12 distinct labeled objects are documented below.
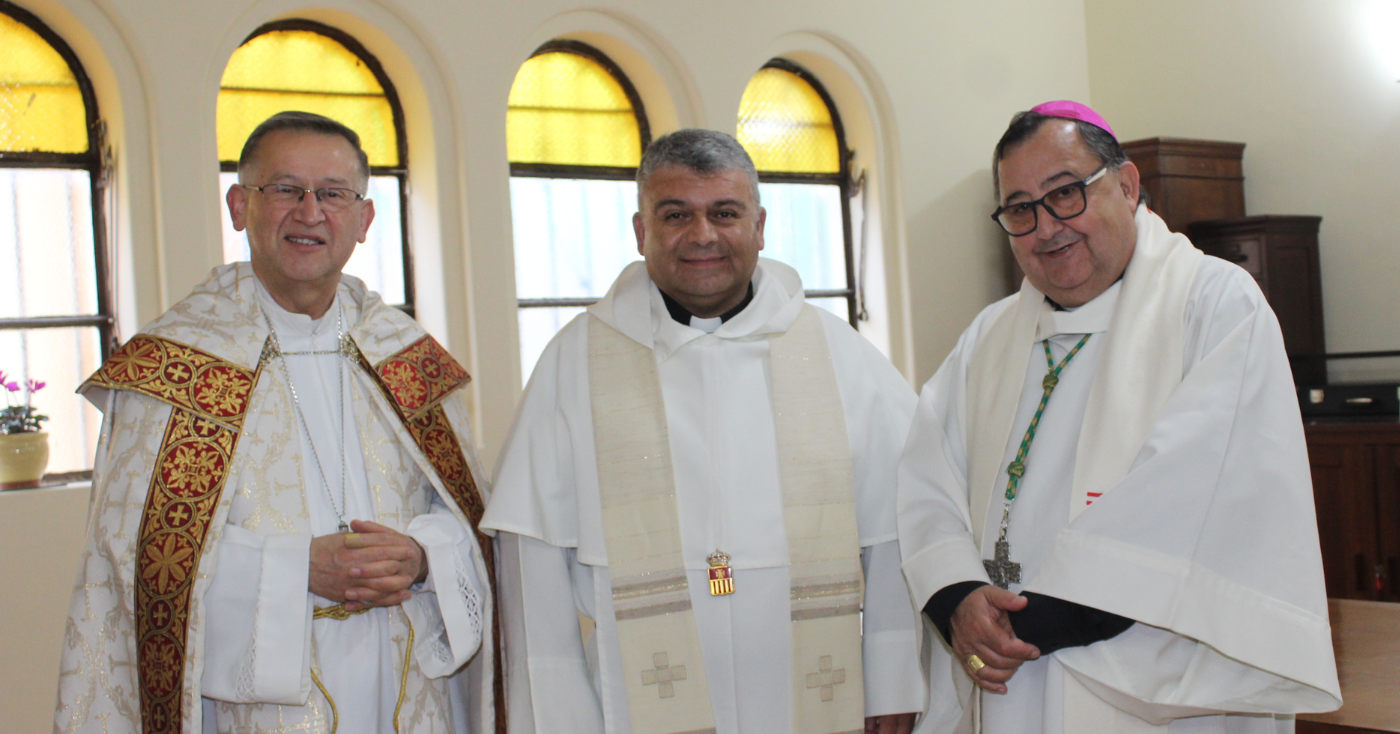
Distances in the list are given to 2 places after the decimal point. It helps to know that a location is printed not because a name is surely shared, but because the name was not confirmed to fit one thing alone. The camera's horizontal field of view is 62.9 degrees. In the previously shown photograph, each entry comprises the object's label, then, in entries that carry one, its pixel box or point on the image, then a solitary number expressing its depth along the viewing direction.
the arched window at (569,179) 6.25
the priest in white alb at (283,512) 2.34
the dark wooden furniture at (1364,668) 2.50
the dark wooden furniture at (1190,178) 7.11
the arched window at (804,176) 7.09
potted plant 4.61
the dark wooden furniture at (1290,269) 7.00
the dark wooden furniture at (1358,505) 6.17
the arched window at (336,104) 5.45
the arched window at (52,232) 4.92
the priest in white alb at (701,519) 2.51
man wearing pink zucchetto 1.99
